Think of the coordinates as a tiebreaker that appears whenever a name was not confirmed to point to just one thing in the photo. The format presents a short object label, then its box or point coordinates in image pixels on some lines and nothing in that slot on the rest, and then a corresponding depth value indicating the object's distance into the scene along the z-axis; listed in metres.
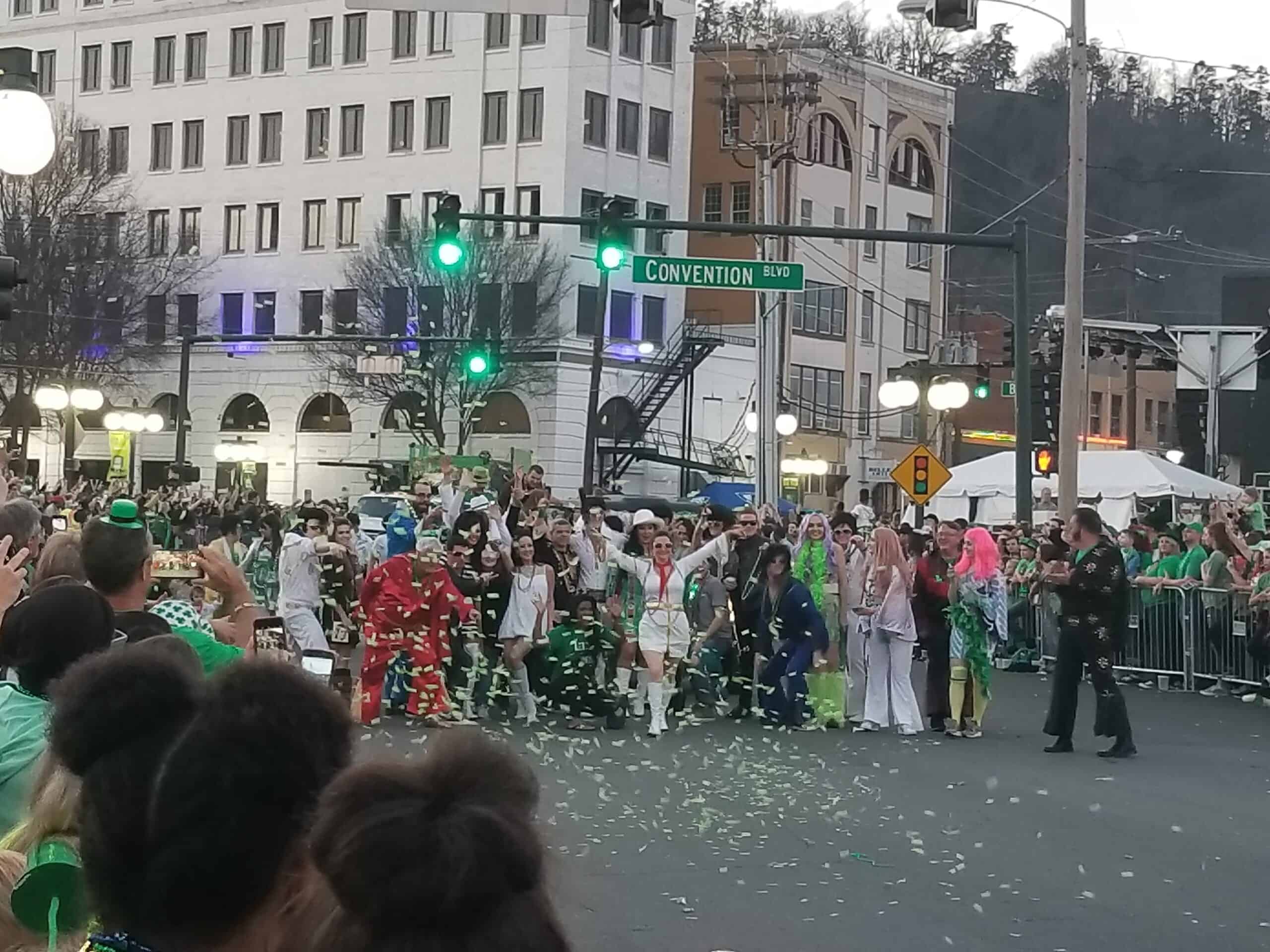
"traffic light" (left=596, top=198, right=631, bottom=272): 19.73
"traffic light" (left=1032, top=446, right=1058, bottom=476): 27.75
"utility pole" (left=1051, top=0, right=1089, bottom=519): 24.12
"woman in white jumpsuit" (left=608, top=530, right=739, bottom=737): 16.88
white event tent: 32.44
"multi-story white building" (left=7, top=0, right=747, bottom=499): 58.62
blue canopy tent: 52.78
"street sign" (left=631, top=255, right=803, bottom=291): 19.28
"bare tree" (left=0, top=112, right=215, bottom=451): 56.03
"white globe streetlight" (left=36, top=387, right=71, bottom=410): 40.69
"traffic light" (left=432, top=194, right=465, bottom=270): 20.12
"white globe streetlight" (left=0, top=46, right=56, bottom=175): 8.48
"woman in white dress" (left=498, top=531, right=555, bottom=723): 17.48
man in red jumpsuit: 16.73
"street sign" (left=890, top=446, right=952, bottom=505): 25.61
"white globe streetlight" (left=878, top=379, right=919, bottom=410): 31.02
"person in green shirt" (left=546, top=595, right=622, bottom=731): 17.31
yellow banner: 44.66
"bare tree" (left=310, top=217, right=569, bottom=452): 55.44
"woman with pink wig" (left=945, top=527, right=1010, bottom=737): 17.05
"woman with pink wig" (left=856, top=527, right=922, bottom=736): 17.25
